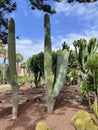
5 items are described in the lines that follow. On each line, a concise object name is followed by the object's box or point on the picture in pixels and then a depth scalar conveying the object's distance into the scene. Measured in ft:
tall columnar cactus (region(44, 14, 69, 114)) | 13.13
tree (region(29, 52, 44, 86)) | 20.25
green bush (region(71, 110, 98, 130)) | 10.09
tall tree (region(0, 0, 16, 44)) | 13.19
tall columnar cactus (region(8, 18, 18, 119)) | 12.66
